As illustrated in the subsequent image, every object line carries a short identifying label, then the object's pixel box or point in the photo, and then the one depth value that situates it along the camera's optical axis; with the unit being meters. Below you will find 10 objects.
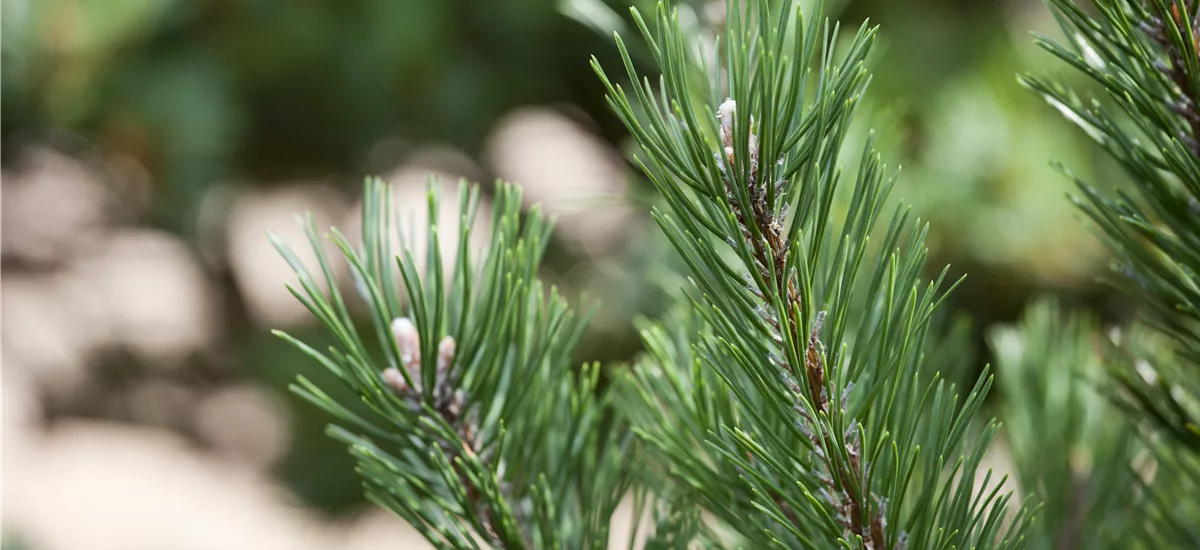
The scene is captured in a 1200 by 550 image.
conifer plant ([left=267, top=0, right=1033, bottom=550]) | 0.78
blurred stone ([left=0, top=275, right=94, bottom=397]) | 3.55
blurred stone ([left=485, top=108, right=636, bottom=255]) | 3.65
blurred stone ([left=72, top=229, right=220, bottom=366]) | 3.71
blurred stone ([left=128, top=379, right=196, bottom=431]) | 3.81
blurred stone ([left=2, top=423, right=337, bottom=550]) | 3.40
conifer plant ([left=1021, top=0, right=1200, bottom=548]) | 0.80
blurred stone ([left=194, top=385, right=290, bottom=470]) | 3.92
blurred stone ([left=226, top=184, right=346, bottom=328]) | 3.74
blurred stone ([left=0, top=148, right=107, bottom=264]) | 3.35
